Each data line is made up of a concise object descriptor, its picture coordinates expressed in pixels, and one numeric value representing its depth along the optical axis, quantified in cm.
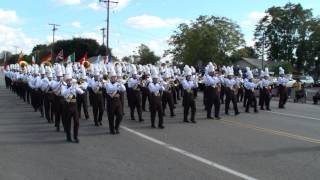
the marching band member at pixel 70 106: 1359
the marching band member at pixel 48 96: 1822
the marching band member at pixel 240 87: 2455
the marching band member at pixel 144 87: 2020
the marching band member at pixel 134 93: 1917
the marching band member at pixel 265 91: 2323
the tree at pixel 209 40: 5916
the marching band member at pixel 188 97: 1792
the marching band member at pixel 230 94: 2078
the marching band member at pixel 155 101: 1638
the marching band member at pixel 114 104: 1505
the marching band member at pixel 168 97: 2012
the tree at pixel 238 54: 6182
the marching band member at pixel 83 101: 1937
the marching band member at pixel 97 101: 1747
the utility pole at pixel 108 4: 5983
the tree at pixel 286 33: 8725
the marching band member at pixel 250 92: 2203
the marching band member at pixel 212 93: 1931
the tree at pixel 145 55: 8138
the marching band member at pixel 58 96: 1524
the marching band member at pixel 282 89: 2458
